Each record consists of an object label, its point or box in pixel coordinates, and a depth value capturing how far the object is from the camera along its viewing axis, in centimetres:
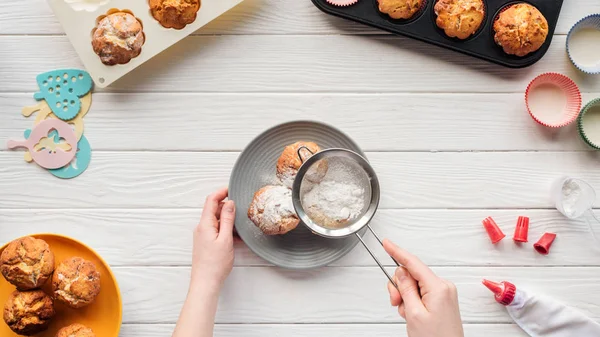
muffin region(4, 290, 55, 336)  155
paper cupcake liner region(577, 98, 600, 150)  171
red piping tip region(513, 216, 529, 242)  173
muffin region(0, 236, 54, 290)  155
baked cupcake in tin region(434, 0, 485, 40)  166
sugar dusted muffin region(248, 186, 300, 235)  155
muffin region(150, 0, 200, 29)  162
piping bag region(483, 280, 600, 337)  172
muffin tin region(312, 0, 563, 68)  170
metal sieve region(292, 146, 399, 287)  148
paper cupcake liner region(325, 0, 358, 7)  170
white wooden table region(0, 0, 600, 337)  175
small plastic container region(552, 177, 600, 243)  174
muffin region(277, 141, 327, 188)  157
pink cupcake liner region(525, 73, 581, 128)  172
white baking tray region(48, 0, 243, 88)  165
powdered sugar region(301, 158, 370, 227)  149
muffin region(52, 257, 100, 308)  156
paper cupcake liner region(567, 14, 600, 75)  173
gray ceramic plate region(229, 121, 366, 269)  166
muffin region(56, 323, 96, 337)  158
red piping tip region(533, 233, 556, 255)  173
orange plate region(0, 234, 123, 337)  165
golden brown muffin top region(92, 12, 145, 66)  162
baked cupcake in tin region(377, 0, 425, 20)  167
